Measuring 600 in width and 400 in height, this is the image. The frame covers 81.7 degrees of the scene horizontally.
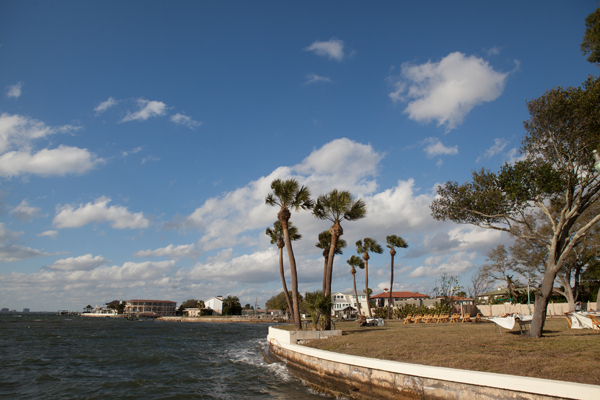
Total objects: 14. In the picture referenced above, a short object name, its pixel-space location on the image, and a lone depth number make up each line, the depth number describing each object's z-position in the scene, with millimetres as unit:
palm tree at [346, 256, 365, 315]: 55000
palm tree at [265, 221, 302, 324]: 37344
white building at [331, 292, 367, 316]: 105000
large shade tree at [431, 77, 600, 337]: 12820
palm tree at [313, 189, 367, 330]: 23188
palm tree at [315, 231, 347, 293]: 32406
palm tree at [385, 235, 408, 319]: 52438
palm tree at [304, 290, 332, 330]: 19281
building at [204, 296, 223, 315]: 142250
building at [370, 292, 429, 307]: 92062
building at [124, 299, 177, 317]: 157125
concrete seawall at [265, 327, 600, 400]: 6551
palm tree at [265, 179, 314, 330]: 23266
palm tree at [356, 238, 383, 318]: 51188
